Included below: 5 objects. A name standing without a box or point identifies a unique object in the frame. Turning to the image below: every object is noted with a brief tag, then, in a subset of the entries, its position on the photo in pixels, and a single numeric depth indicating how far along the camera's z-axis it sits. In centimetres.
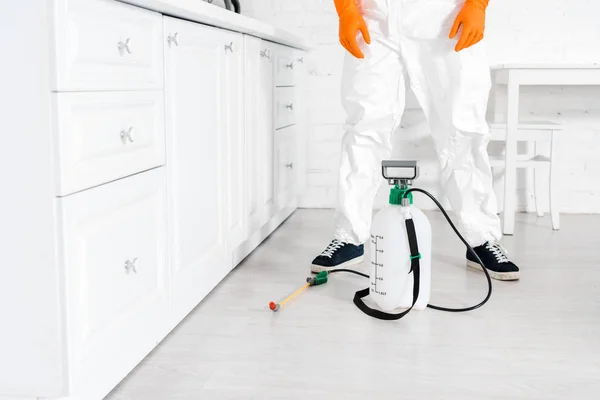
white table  276
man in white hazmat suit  204
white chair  285
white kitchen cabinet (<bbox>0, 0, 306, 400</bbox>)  105
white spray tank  172
